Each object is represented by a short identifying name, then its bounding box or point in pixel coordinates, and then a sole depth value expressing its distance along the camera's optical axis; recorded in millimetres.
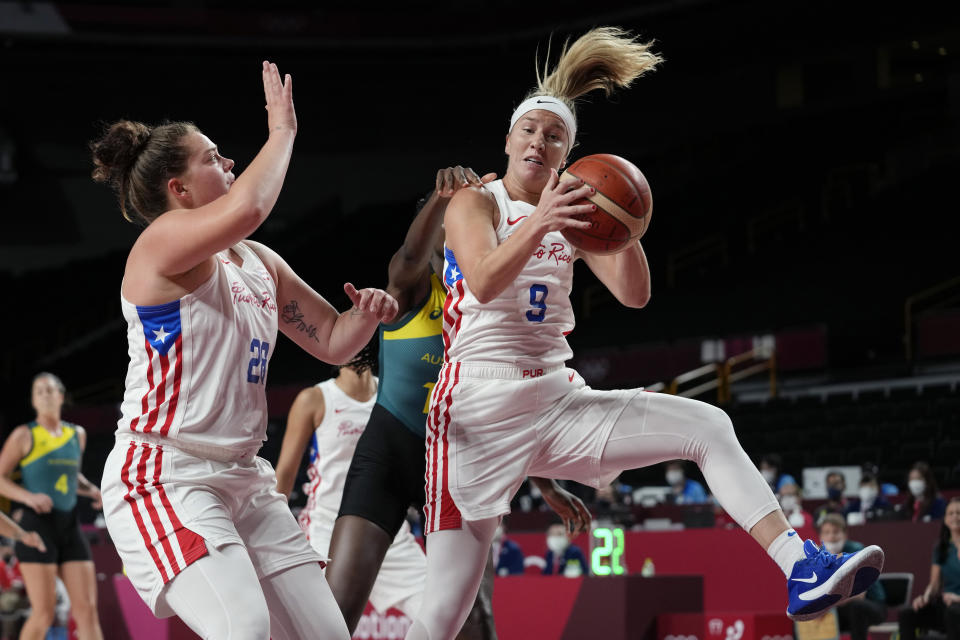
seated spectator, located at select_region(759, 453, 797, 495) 12656
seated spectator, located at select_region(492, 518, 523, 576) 10695
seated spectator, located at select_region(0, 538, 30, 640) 11430
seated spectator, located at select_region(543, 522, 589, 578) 10050
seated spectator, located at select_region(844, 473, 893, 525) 10677
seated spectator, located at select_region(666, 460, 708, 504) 13555
